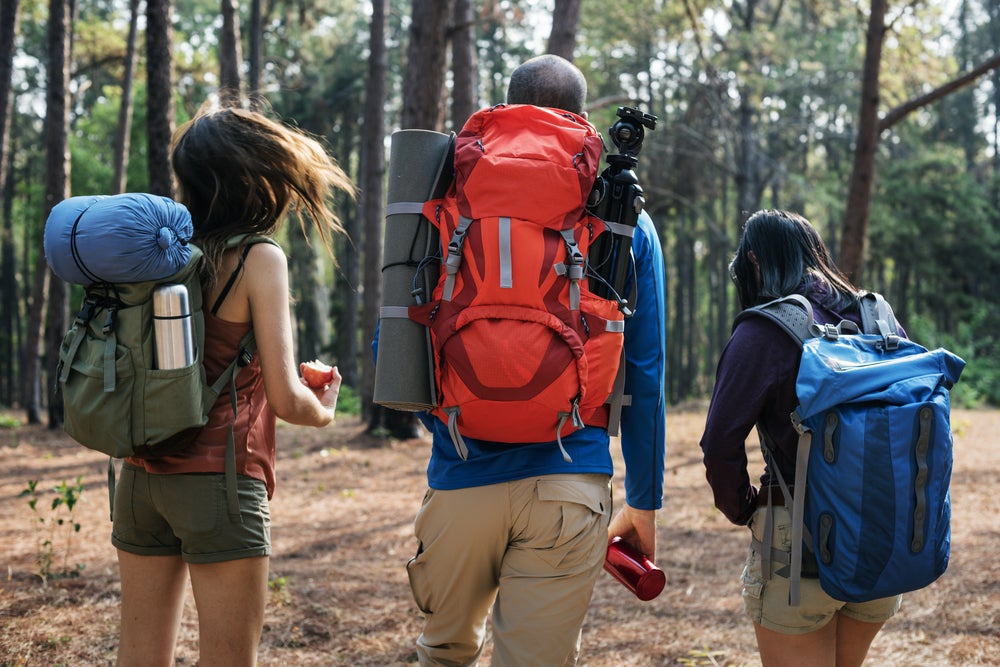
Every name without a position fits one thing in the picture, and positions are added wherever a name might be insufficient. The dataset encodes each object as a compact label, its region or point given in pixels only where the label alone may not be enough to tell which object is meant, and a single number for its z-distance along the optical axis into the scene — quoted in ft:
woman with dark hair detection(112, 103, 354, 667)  7.18
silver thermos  6.84
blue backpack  7.04
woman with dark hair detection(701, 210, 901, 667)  7.77
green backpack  6.84
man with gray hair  7.13
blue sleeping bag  6.67
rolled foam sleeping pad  7.18
